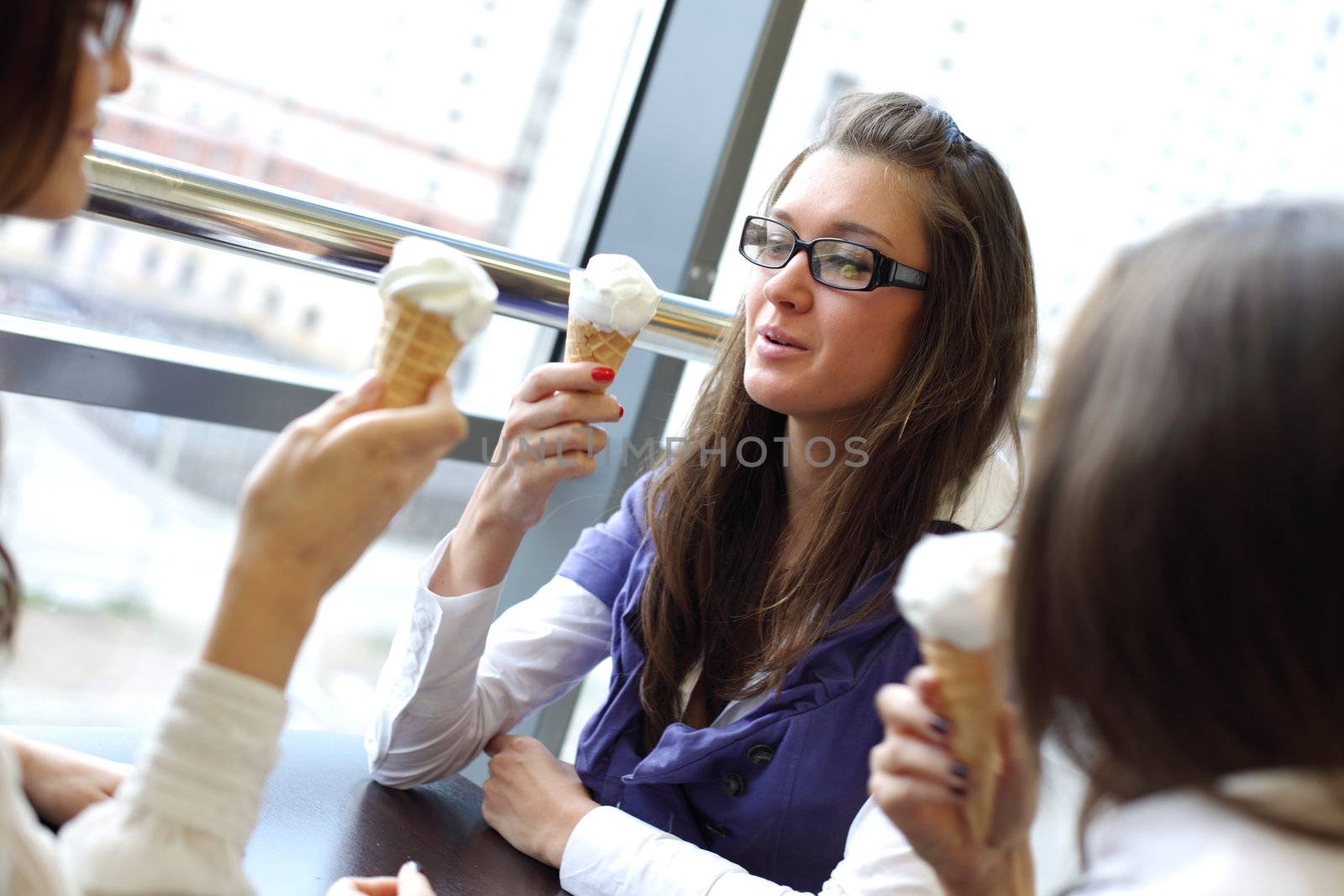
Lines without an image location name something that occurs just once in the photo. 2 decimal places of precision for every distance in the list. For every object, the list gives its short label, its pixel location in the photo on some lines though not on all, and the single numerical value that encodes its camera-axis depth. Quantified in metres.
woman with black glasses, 1.49
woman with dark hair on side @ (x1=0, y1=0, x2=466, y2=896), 0.83
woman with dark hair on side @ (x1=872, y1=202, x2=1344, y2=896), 0.74
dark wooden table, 1.24
